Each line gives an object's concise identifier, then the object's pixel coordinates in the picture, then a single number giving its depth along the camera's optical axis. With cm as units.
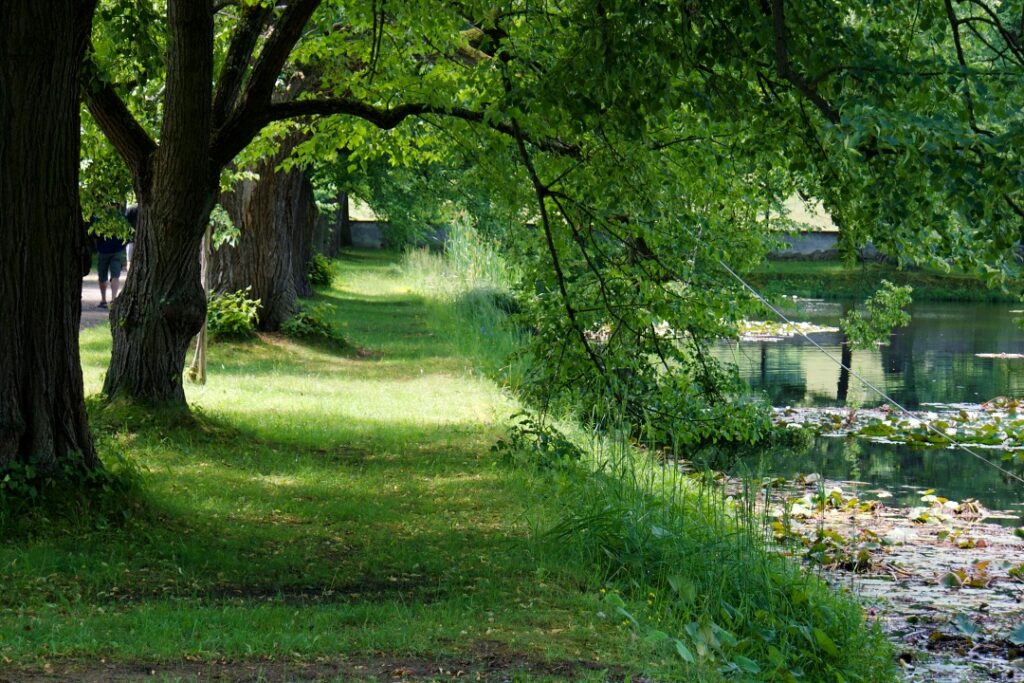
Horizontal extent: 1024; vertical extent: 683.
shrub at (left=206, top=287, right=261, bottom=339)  3230
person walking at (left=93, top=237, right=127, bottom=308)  3750
